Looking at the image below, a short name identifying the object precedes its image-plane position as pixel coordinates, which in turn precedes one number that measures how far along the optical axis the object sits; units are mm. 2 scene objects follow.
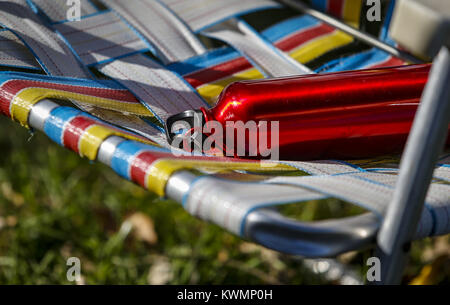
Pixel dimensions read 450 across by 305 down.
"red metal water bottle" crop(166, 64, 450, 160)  1303
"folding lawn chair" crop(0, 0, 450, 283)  1178
